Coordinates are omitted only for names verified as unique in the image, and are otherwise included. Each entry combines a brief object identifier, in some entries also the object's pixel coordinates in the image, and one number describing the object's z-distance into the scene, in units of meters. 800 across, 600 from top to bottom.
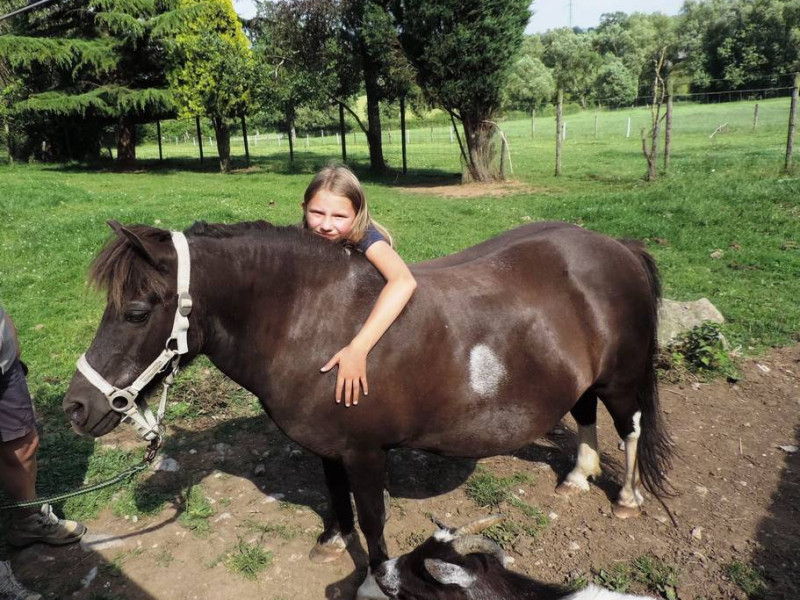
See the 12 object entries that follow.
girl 2.38
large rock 5.61
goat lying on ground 2.00
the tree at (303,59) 20.25
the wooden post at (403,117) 19.61
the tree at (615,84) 57.19
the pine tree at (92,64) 21.95
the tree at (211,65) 21.03
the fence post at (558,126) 16.38
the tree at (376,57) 16.83
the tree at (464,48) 15.82
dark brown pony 2.16
